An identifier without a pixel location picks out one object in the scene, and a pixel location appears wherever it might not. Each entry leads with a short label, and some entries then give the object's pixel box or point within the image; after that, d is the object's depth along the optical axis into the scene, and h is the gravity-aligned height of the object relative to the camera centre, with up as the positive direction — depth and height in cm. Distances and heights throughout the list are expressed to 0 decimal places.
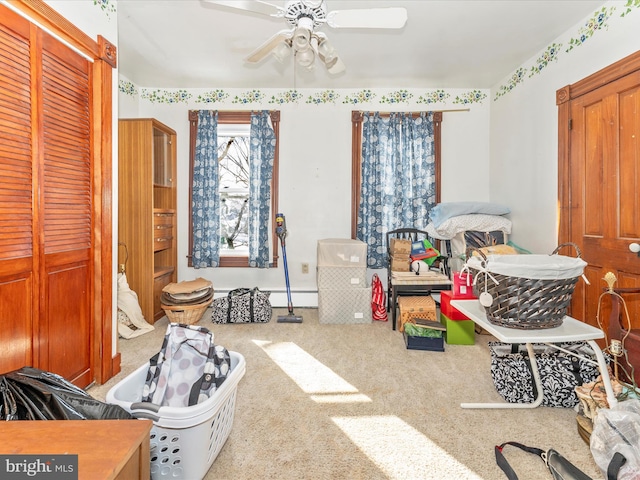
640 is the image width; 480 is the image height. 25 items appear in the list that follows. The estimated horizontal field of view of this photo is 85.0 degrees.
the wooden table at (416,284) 326 -42
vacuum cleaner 356 -34
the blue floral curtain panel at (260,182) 398 +65
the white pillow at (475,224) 349 +15
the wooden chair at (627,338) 171 -50
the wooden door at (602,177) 224 +44
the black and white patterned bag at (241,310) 352 -72
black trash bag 101 -49
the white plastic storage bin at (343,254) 349 -15
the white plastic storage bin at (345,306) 352 -68
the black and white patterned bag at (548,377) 193 -78
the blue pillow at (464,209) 351 +30
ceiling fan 182 +120
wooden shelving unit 338 +32
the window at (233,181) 421 +70
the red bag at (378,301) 362 -66
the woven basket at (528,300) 130 -23
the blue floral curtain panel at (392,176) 398 +72
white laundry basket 123 -72
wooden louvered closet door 161 +18
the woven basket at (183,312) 339 -72
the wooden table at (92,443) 72 -46
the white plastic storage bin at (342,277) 350 -38
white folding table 128 -36
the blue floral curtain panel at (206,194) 397 +51
